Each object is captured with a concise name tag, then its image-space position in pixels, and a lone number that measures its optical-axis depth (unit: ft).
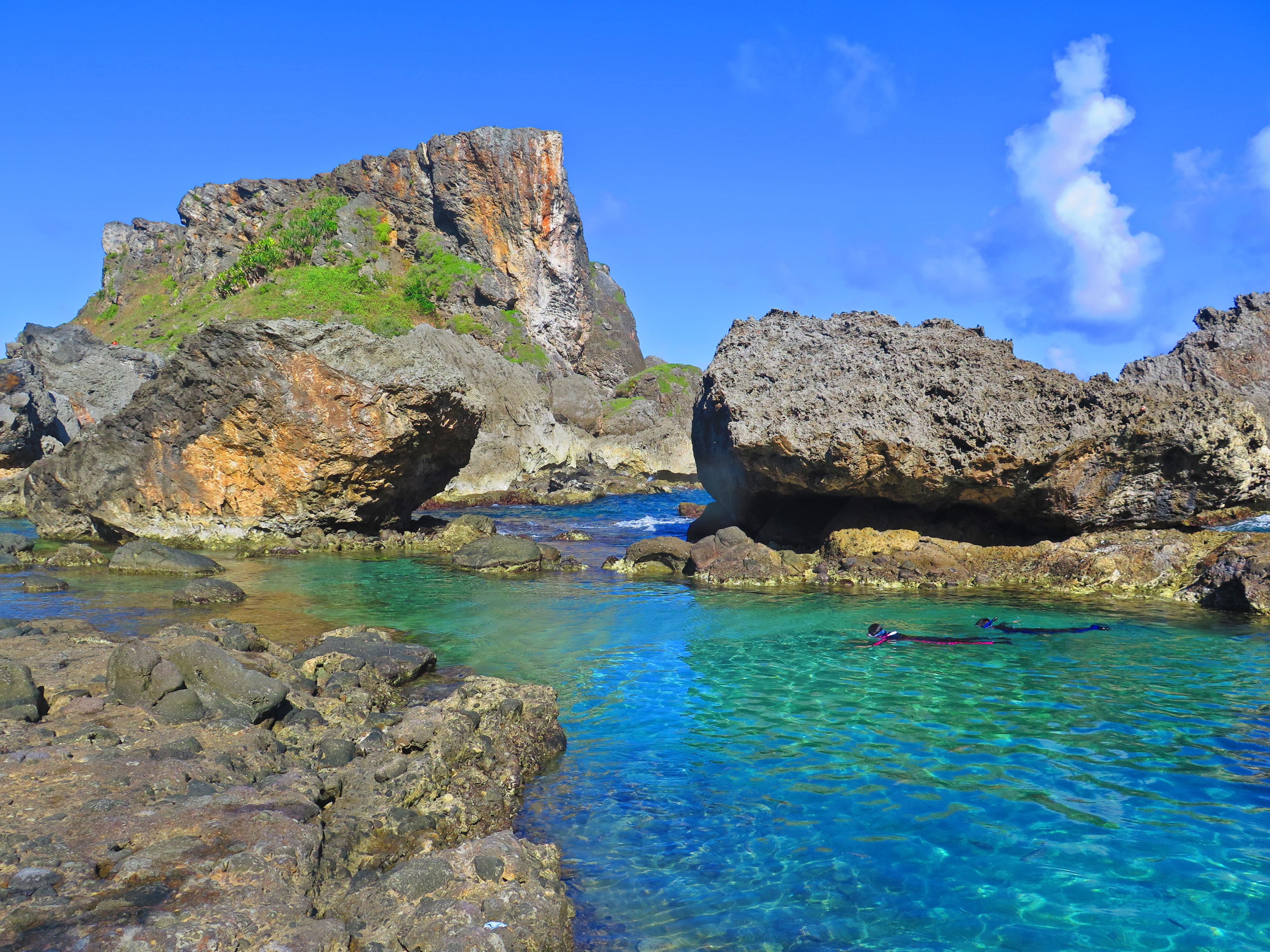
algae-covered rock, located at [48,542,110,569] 59.11
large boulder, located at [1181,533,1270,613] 42.42
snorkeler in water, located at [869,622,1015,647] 37.17
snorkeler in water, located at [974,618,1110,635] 39.04
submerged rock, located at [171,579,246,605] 45.57
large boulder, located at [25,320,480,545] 67.56
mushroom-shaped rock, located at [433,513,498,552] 75.36
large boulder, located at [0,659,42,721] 21.11
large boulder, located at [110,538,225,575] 56.59
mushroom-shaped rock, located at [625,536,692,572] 63.31
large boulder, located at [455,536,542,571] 64.18
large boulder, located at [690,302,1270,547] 49.65
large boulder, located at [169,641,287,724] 22.84
